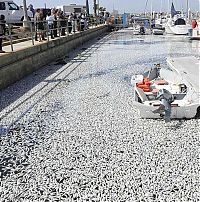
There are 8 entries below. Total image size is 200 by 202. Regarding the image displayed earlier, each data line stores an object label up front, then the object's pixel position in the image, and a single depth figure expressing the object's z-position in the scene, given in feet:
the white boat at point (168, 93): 16.44
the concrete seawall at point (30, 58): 25.36
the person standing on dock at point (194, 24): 70.59
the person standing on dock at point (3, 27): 37.31
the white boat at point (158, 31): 80.18
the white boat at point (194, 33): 63.55
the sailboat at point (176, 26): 74.18
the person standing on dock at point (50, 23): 42.19
